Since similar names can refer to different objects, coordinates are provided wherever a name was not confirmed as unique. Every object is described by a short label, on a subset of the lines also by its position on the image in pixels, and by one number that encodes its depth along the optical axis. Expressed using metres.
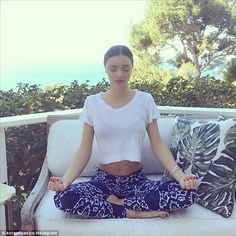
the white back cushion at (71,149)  2.38
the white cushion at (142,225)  1.76
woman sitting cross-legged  2.04
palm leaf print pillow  1.94
